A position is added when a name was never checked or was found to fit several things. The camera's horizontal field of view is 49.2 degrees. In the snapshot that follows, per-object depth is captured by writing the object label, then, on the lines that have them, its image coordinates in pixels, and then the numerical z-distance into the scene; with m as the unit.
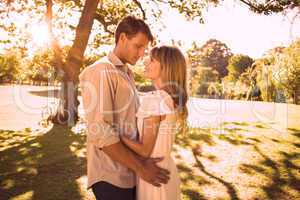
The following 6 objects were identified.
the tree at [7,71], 73.81
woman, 2.23
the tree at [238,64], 75.31
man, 2.13
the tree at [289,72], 25.39
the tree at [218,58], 88.11
